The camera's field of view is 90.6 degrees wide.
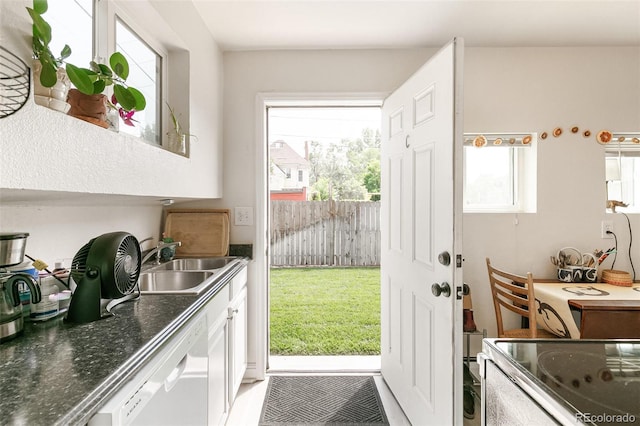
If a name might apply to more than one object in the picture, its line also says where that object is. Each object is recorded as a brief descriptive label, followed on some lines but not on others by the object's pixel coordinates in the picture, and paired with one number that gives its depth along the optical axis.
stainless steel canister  0.93
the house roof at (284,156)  4.80
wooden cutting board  2.20
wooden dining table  1.72
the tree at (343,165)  4.92
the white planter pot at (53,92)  0.82
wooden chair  1.72
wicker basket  2.10
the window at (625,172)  2.35
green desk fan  0.98
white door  1.39
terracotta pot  0.95
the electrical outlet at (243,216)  2.36
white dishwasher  0.75
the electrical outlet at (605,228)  2.30
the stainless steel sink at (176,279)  1.75
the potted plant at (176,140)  1.73
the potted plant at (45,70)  0.79
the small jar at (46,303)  0.98
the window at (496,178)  2.40
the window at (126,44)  1.17
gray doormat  1.88
